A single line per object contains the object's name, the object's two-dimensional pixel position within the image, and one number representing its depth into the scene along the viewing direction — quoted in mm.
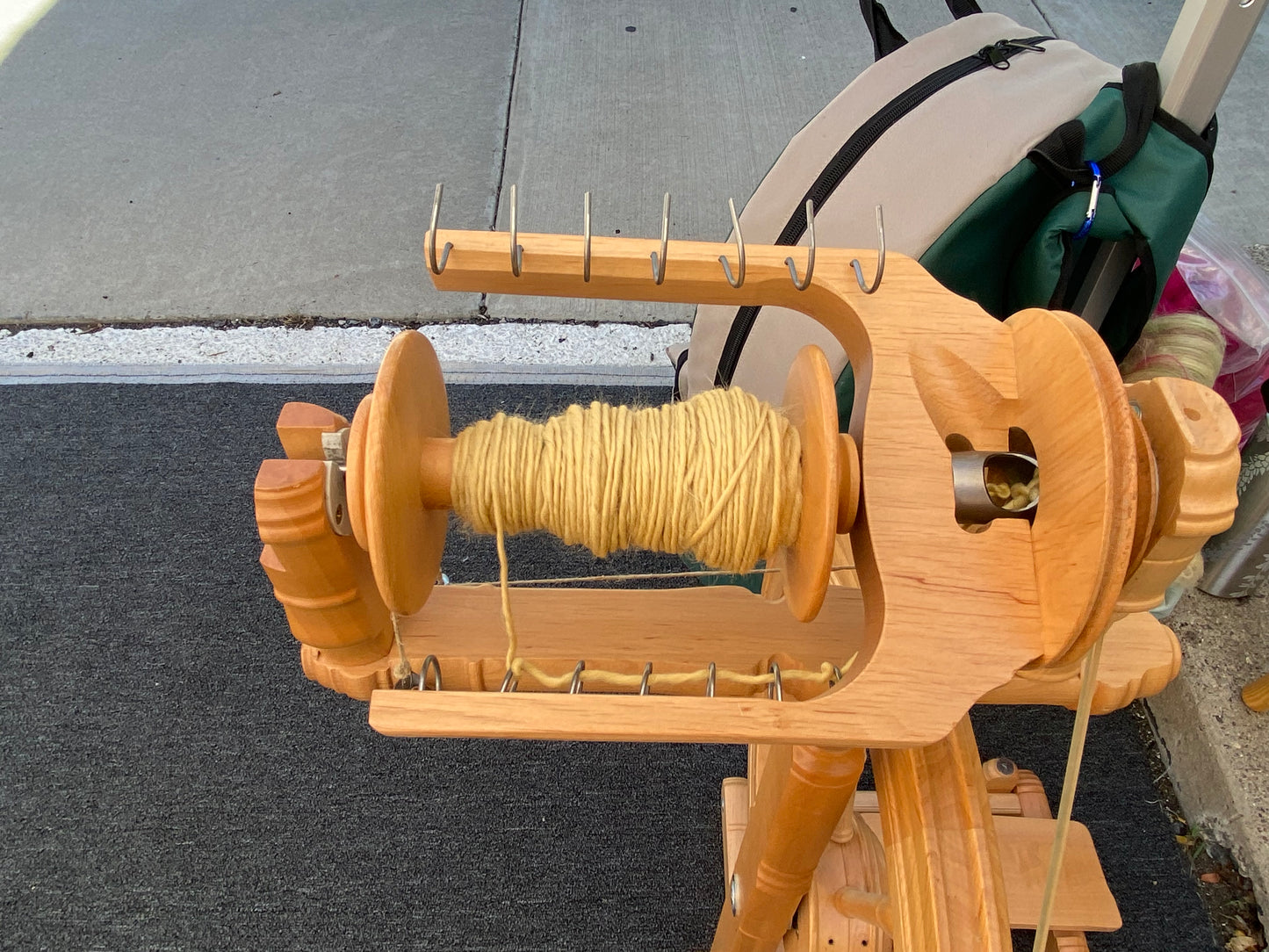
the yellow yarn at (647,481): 472
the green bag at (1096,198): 724
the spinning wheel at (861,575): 391
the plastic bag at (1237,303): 985
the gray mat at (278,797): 970
